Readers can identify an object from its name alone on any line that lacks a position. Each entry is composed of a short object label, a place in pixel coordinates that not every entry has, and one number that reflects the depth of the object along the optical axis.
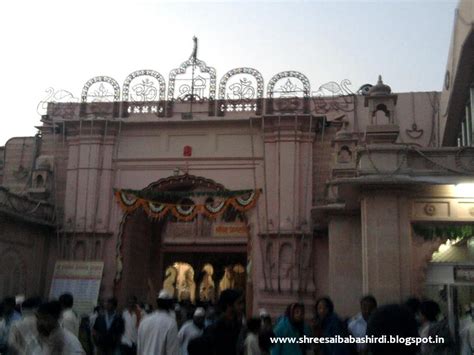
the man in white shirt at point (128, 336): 8.09
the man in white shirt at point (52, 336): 4.10
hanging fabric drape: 17.28
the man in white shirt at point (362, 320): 6.60
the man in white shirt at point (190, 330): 7.57
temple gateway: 16.75
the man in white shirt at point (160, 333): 5.25
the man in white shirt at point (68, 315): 7.32
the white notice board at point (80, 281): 16.56
